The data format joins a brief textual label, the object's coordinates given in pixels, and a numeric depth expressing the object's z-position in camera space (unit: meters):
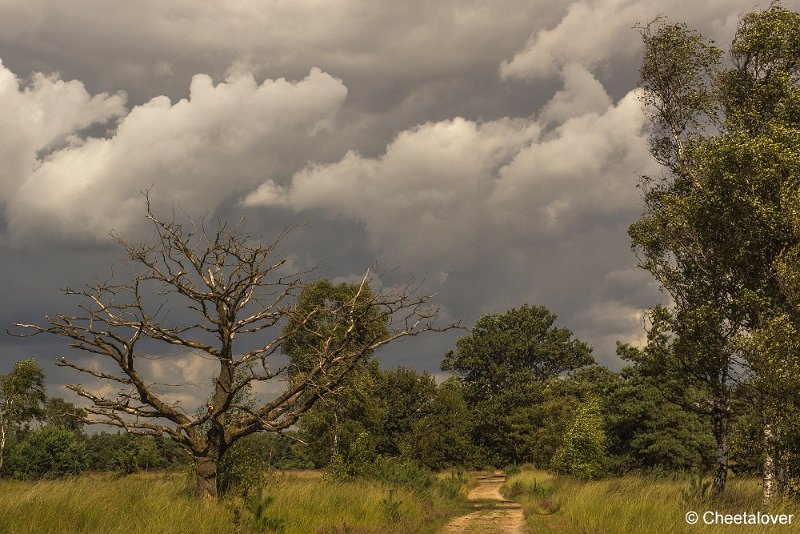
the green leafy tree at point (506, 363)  82.12
